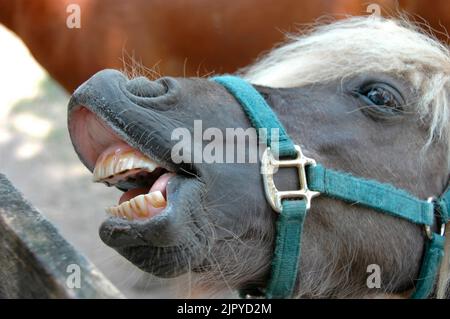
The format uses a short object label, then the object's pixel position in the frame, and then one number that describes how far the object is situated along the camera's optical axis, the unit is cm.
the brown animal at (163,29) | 214
